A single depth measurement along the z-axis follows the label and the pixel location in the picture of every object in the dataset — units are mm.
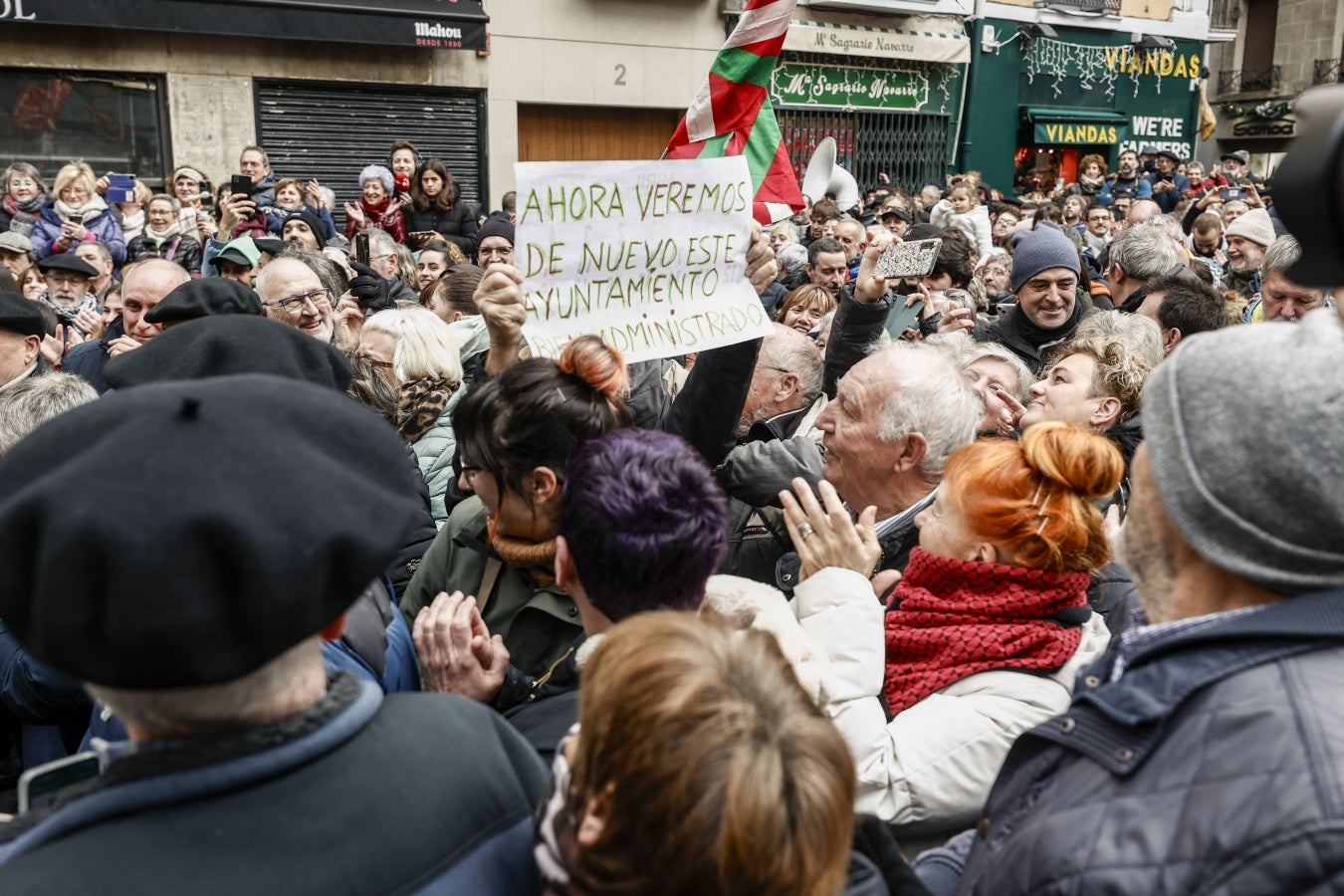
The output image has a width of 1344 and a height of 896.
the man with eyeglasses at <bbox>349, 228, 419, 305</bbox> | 7855
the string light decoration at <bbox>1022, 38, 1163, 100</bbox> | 20875
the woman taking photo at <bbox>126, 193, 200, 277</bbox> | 8625
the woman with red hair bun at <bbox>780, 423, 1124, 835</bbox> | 2010
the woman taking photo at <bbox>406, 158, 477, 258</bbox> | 10008
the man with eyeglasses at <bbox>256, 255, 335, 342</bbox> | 4730
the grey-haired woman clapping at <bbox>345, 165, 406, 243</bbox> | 10148
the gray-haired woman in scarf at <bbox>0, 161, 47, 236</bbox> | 8734
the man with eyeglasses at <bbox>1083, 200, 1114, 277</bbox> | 11445
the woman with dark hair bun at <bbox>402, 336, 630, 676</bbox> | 2314
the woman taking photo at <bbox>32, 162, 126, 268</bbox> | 8664
